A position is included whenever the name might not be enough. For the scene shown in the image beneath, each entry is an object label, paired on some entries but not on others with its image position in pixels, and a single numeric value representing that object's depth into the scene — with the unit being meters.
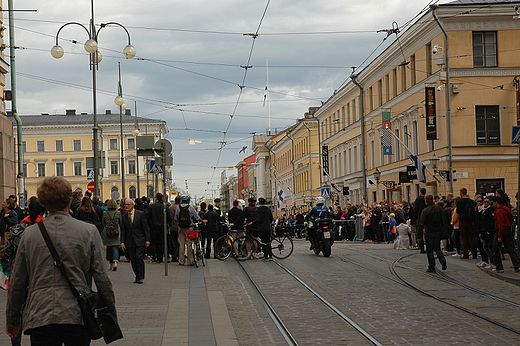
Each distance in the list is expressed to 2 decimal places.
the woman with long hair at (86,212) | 17.98
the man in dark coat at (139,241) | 18.12
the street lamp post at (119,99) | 38.53
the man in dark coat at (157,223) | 24.62
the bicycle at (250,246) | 25.59
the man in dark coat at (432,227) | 19.67
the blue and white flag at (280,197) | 70.76
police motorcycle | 25.86
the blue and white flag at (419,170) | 38.53
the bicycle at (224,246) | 25.70
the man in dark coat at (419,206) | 25.83
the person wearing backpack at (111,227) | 19.98
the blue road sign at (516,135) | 19.83
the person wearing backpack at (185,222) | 23.42
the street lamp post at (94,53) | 25.80
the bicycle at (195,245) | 23.34
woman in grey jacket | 5.79
